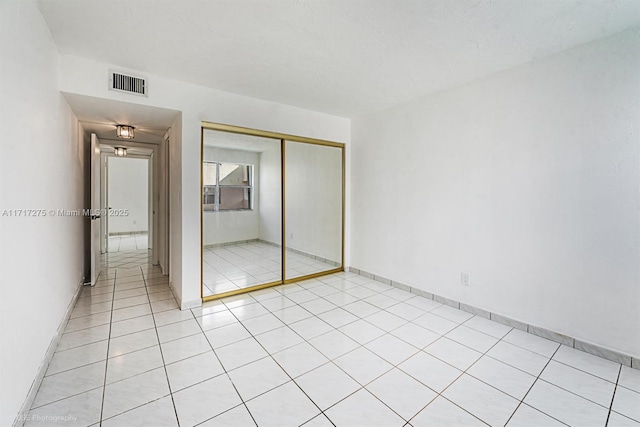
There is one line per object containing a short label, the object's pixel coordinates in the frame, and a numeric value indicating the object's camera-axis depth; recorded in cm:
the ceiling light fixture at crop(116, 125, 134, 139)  352
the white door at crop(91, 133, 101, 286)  375
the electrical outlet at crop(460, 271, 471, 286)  310
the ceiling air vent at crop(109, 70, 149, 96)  265
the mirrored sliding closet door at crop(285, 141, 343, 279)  410
